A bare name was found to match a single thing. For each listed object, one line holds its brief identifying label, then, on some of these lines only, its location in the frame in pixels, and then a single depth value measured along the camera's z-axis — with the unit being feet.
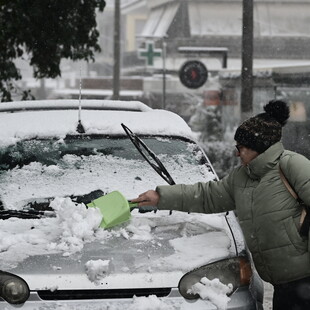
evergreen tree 51.94
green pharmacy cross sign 132.99
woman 19.69
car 18.62
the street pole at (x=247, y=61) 69.78
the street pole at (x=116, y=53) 135.12
